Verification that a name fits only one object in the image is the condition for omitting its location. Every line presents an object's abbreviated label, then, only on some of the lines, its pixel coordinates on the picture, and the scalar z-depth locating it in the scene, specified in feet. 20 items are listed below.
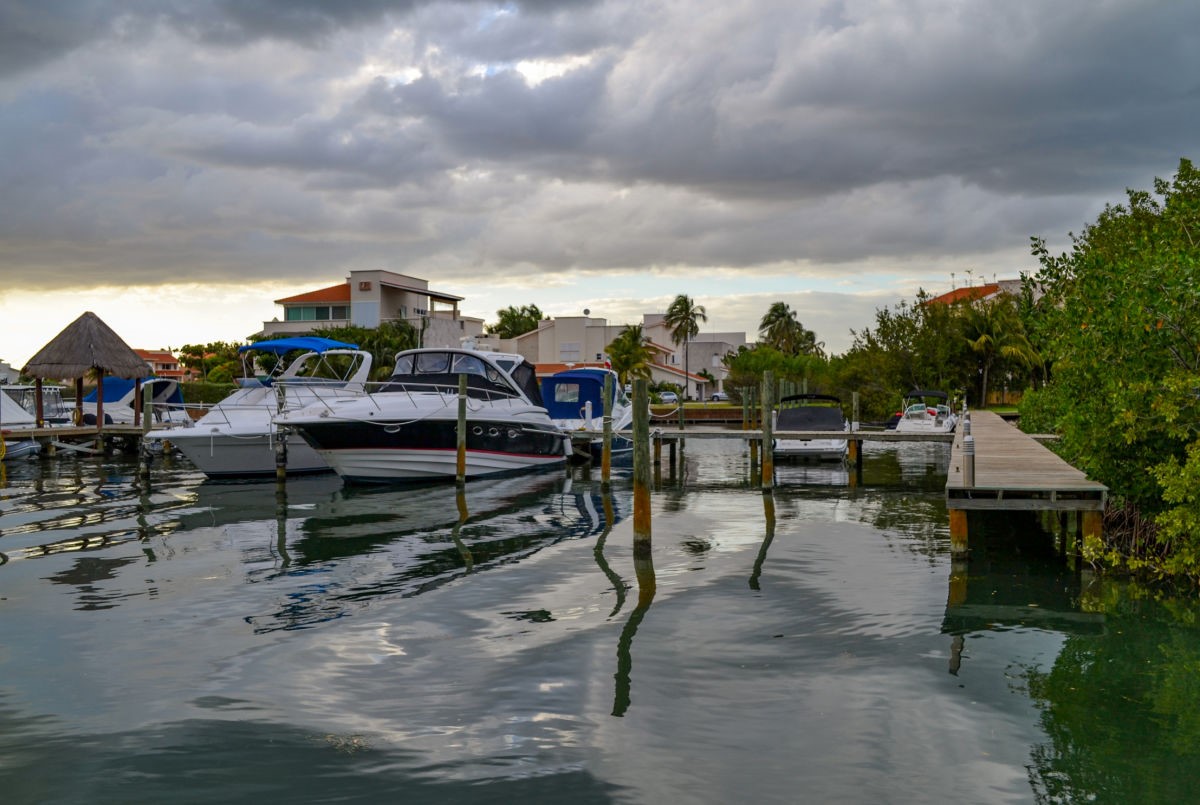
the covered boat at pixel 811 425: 95.25
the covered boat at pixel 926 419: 117.91
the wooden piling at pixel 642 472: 44.14
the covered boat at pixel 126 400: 132.77
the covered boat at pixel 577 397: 104.53
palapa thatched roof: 113.09
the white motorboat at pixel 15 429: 103.65
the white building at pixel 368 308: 252.62
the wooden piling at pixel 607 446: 76.02
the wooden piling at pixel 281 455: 74.18
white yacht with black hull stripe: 73.67
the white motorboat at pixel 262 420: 80.89
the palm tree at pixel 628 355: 260.83
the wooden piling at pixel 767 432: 73.10
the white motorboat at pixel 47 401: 136.67
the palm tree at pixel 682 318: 313.12
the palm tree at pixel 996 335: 167.94
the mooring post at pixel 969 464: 38.55
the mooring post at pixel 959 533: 38.86
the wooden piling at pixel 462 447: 74.54
